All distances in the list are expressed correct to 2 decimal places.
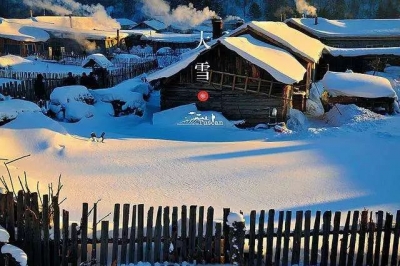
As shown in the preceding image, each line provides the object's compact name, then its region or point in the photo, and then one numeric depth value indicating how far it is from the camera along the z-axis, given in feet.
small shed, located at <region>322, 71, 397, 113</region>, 73.46
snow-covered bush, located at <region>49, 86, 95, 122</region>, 60.49
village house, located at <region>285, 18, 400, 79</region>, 111.55
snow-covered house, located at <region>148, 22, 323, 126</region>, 62.64
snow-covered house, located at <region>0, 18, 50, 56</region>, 139.74
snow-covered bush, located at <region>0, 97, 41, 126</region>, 48.52
